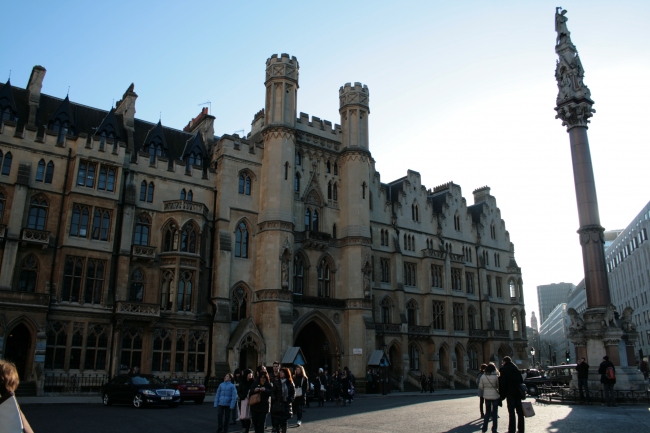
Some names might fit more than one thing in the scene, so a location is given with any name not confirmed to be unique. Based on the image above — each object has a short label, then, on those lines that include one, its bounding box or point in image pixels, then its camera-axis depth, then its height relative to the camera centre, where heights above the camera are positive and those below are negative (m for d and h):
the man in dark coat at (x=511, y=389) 12.82 -0.71
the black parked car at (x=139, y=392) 22.38 -1.40
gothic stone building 30.12 +7.07
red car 24.66 -1.46
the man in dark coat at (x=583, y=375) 20.67 -0.59
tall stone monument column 22.45 +5.40
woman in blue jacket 14.78 -1.15
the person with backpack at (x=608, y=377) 19.43 -0.60
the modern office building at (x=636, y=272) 68.94 +11.84
